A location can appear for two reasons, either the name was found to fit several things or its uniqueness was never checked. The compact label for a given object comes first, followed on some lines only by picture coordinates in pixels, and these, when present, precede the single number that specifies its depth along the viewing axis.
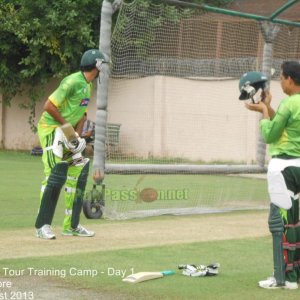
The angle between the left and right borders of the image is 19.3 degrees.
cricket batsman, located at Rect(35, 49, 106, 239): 10.11
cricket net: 12.64
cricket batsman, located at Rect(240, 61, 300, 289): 7.58
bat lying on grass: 7.52
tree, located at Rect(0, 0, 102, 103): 27.69
